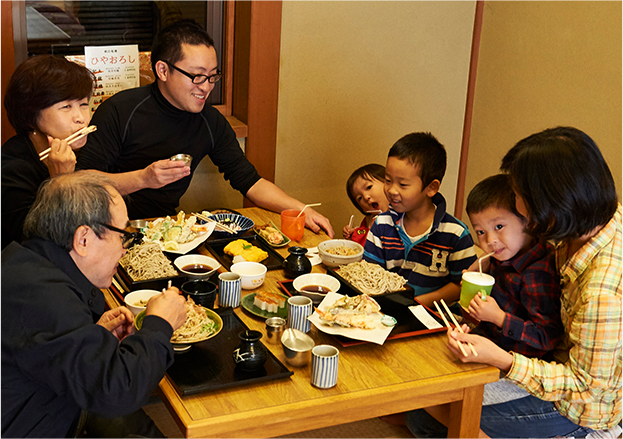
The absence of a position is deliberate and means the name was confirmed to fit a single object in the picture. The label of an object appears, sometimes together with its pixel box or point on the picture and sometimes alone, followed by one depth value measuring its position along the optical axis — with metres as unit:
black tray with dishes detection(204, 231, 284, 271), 2.18
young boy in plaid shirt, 1.75
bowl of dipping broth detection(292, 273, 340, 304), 1.88
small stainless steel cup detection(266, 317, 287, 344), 1.66
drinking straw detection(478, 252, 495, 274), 1.88
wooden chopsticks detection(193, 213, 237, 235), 2.37
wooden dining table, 1.34
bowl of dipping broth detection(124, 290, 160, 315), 1.70
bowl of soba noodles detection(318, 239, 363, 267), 2.15
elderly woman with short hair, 2.08
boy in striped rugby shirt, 2.22
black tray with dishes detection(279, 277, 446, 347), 1.71
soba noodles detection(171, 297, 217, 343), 1.55
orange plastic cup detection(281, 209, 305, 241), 2.47
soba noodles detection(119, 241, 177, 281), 1.94
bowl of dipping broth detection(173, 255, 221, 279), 1.99
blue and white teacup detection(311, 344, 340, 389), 1.42
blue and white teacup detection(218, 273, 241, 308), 1.83
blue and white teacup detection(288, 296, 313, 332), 1.68
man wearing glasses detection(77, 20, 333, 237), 2.63
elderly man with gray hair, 1.23
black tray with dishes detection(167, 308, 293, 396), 1.41
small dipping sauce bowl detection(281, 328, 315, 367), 1.52
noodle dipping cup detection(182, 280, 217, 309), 1.75
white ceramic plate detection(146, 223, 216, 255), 2.17
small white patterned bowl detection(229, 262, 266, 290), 1.93
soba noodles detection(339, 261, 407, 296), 1.87
